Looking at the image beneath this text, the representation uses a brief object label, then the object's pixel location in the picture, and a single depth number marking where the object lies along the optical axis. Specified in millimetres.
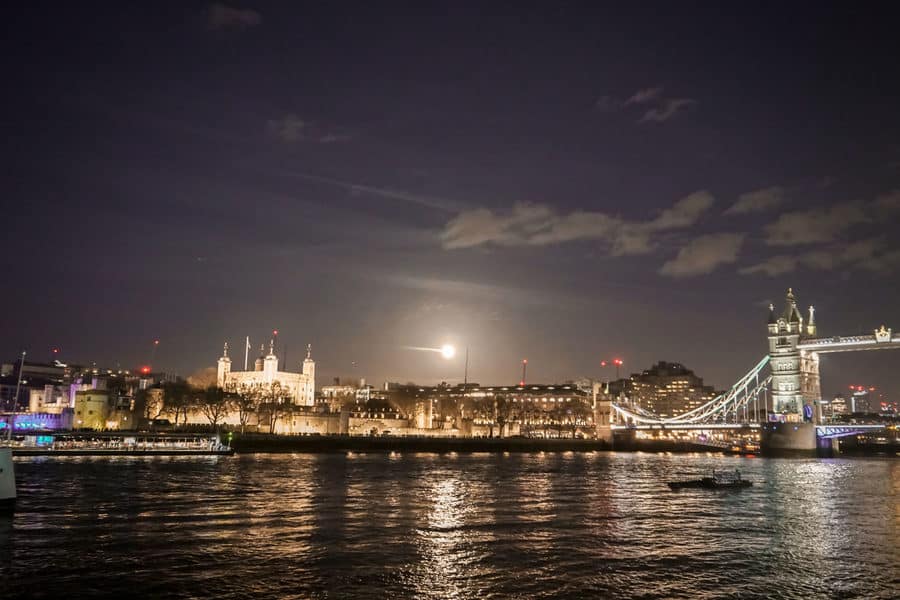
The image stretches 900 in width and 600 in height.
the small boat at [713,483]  64688
